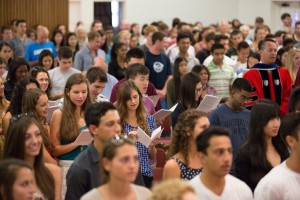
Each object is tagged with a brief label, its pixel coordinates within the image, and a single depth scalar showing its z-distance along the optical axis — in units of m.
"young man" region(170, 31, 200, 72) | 13.55
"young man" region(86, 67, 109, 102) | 9.23
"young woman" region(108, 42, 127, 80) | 12.61
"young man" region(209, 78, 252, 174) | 8.06
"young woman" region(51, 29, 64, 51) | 17.77
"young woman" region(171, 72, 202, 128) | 9.42
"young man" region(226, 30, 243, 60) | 16.31
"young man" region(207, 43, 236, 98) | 12.30
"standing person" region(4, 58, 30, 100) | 10.84
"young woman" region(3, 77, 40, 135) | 8.22
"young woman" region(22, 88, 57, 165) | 7.77
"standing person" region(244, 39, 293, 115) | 10.07
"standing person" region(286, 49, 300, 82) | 11.39
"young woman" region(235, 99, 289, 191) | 6.46
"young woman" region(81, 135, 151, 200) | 5.06
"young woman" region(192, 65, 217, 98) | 11.41
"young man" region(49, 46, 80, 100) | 11.48
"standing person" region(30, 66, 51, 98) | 10.02
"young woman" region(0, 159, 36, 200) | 5.18
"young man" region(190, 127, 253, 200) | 5.39
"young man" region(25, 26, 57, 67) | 15.44
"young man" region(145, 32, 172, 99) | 13.13
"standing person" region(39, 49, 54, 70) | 12.29
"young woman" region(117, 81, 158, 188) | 7.80
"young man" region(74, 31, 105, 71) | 13.84
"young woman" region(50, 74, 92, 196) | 7.66
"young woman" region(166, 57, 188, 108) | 11.34
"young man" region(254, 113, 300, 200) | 5.61
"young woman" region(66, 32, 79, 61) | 17.16
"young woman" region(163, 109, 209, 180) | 6.08
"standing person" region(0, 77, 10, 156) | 9.05
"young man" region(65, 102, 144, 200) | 5.85
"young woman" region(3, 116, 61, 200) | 5.88
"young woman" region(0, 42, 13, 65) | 13.54
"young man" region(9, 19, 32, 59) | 17.09
